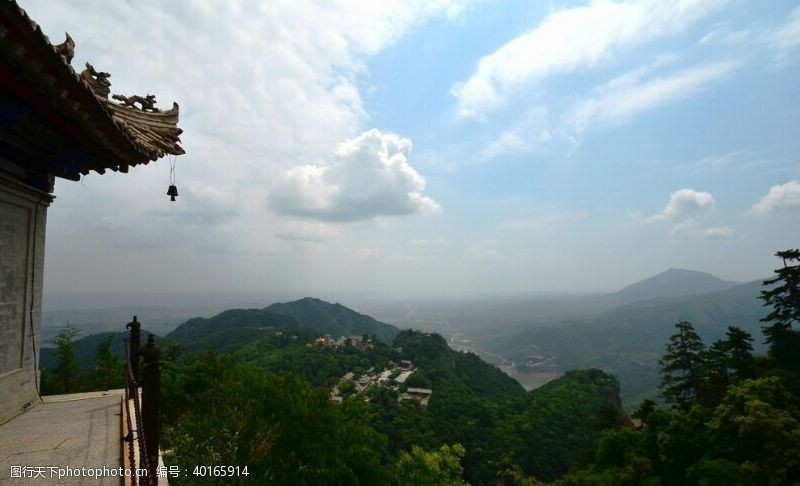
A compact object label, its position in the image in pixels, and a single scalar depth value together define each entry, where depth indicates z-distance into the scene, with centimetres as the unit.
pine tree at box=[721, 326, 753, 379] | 2112
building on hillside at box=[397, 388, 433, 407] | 5911
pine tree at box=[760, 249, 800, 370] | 2019
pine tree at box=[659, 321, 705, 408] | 2533
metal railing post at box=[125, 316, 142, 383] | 695
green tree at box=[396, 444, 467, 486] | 1600
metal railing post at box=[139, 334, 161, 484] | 360
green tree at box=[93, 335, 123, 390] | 1373
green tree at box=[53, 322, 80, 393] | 1373
